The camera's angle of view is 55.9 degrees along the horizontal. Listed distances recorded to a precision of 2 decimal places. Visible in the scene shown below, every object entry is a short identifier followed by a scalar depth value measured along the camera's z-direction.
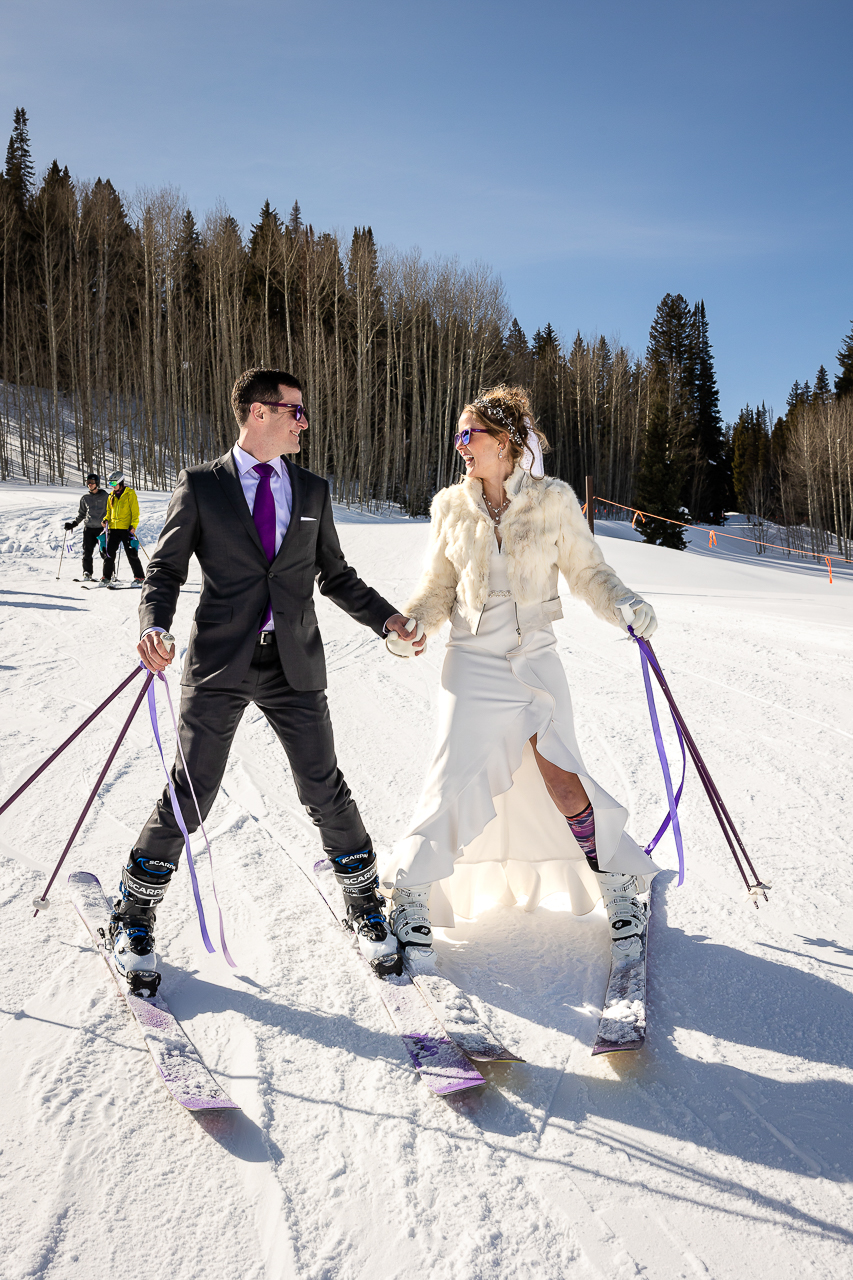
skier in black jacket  11.12
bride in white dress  2.61
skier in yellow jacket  10.75
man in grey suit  2.44
